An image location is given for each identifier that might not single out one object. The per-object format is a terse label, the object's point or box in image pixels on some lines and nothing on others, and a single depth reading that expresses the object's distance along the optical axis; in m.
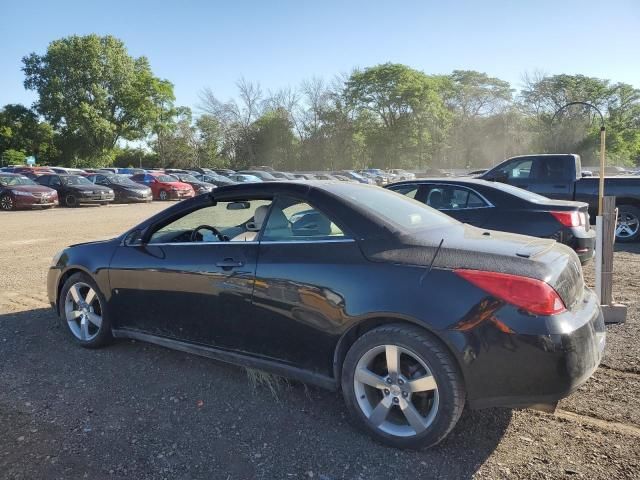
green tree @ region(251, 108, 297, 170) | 73.25
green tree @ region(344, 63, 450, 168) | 71.00
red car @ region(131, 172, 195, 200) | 28.34
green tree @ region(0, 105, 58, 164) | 54.84
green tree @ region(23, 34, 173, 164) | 49.88
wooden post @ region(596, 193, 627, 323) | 4.70
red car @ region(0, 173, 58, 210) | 20.12
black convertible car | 2.53
